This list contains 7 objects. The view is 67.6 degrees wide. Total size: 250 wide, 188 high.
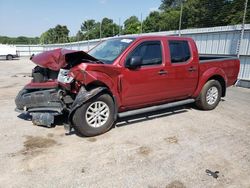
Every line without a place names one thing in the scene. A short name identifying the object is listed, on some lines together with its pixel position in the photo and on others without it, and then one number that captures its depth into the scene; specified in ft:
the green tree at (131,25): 118.59
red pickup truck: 11.08
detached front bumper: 11.75
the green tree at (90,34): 122.09
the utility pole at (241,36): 24.97
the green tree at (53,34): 159.52
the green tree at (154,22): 95.77
